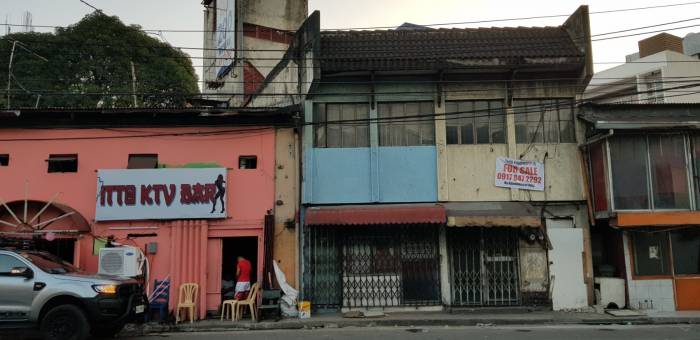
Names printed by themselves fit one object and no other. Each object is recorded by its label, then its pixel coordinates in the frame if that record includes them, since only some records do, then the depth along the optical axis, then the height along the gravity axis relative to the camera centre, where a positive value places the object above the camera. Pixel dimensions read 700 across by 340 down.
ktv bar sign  13.98 +1.56
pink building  13.97 +1.80
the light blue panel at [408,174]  14.45 +2.15
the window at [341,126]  14.89 +3.56
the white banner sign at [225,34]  24.53 +10.63
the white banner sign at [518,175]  14.60 +2.11
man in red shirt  13.55 -0.62
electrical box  13.93 +0.20
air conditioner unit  13.41 -0.13
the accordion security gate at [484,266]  14.23 -0.37
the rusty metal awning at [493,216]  13.41 +0.92
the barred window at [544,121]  15.01 +3.69
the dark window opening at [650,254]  14.12 -0.08
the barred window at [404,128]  14.93 +3.50
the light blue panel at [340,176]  14.40 +2.11
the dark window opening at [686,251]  14.19 -0.01
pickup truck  9.56 -0.79
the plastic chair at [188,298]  13.07 -1.08
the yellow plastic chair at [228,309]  13.23 -1.37
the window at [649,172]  13.73 +2.04
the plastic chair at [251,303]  13.13 -1.19
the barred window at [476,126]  14.93 +3.54
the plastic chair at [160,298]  13.09 -1.08
